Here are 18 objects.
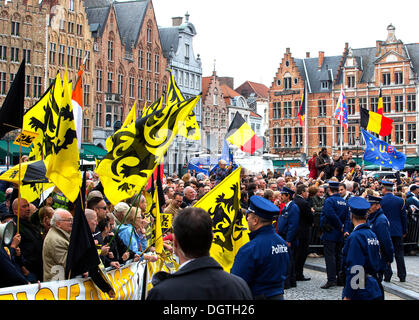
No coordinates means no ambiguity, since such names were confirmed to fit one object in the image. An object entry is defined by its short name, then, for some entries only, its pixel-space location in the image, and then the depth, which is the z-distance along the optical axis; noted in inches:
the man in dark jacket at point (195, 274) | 129.1
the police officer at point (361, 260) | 244.1
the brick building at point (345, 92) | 2455.7
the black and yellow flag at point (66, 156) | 249.9
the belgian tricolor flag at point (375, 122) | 934.4
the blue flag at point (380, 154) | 849.5
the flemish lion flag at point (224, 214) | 294.5
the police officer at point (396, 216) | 491.5
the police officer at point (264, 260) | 210.5
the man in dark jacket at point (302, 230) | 457.7
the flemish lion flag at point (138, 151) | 282.7
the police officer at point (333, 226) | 437.1
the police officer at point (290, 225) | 433.4
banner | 222.5
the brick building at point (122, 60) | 2027.6
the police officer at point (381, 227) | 344.0
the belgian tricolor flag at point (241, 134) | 776.3
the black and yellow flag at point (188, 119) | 527.3
